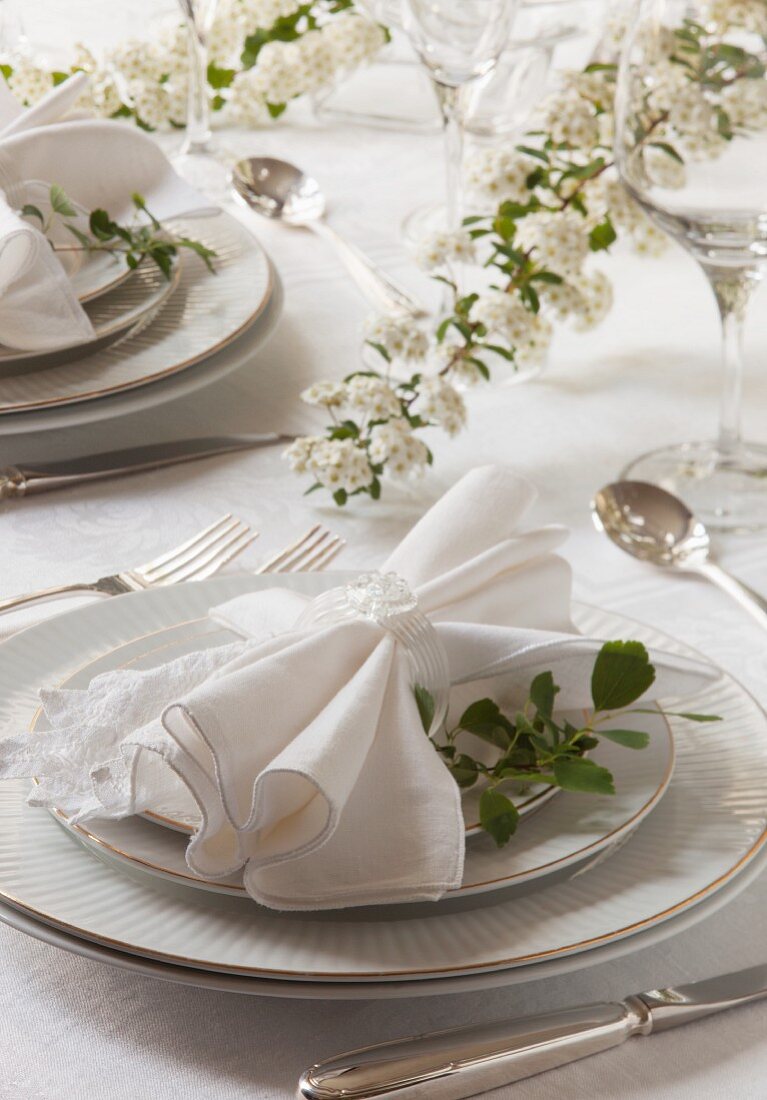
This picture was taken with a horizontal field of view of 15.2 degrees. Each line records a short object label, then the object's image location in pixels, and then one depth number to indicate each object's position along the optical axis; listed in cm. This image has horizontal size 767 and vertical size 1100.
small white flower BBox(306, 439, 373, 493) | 137
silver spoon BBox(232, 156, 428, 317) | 170
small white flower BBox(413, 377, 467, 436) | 141
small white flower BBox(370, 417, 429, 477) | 137
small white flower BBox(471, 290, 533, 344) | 146
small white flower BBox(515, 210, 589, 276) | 148
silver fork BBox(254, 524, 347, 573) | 131
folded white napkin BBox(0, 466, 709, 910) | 109
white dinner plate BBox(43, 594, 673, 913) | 110
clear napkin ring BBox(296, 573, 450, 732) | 115
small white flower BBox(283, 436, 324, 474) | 138
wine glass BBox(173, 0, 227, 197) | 176
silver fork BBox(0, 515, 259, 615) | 129
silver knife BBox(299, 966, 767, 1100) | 106
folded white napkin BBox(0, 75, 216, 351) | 138
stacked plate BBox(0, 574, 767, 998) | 108
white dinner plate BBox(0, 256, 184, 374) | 140
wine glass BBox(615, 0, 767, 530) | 133
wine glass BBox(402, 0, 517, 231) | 150
